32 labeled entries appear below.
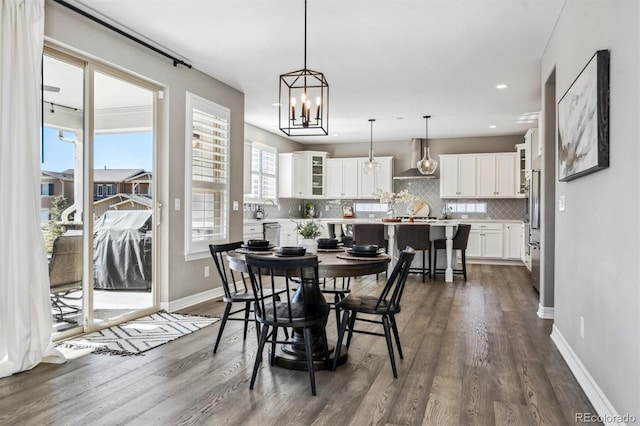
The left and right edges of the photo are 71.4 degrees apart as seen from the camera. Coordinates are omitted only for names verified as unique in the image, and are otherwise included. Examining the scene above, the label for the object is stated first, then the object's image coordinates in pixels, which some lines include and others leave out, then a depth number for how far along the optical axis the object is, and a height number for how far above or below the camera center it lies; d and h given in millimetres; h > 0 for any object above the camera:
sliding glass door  3602 +238
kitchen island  6809 -318
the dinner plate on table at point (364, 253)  3102 -288
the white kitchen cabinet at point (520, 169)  8523 +856
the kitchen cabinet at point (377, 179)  9773 +740
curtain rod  3442 +1580
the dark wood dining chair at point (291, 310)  2537 -630
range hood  9484 +1096
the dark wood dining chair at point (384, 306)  2850 -625
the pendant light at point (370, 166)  8320 +884
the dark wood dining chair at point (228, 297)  3322 -649
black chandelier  3417 +1603
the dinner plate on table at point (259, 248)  3346 -273
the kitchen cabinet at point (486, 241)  8680 -540
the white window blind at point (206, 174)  4949 +439
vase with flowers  7785 +276
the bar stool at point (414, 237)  6609 -359
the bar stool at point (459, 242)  6848 -462
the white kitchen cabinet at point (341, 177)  10039 +797
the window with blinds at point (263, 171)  8328 +791
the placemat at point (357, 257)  3010 -306
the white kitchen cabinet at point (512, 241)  8523 -529
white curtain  2904 +67
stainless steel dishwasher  8016 -362
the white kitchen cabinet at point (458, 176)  9156 +771
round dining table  2742 -364
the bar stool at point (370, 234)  6863 -331
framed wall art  2309 +551
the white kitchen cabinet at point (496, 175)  8898 +772
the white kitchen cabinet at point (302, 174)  9414 +827
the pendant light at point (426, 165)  8102 +870
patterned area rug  3402 -1052
